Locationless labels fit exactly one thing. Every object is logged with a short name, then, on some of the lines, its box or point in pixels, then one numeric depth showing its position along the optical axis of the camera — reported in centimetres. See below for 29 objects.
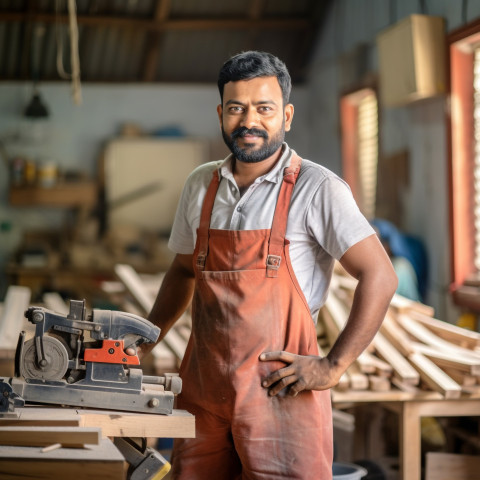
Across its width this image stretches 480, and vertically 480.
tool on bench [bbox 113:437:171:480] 229
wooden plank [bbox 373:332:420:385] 366
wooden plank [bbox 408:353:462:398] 355
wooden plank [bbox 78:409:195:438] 218
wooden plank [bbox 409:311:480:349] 419
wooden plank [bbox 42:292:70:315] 541
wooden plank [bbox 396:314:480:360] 405
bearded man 245
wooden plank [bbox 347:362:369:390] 368
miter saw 221
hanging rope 589
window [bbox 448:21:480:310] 591
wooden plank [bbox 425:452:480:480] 388
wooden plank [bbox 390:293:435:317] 453
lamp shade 934
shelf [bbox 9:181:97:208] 966
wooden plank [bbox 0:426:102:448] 203
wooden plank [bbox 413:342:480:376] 364
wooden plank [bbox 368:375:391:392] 367
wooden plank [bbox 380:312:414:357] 397
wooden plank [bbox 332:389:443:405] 361
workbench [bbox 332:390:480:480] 359
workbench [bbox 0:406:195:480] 199
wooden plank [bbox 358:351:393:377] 374
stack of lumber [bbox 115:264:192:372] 422
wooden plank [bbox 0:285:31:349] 396
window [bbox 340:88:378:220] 805
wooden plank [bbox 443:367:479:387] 366
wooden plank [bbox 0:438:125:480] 192
